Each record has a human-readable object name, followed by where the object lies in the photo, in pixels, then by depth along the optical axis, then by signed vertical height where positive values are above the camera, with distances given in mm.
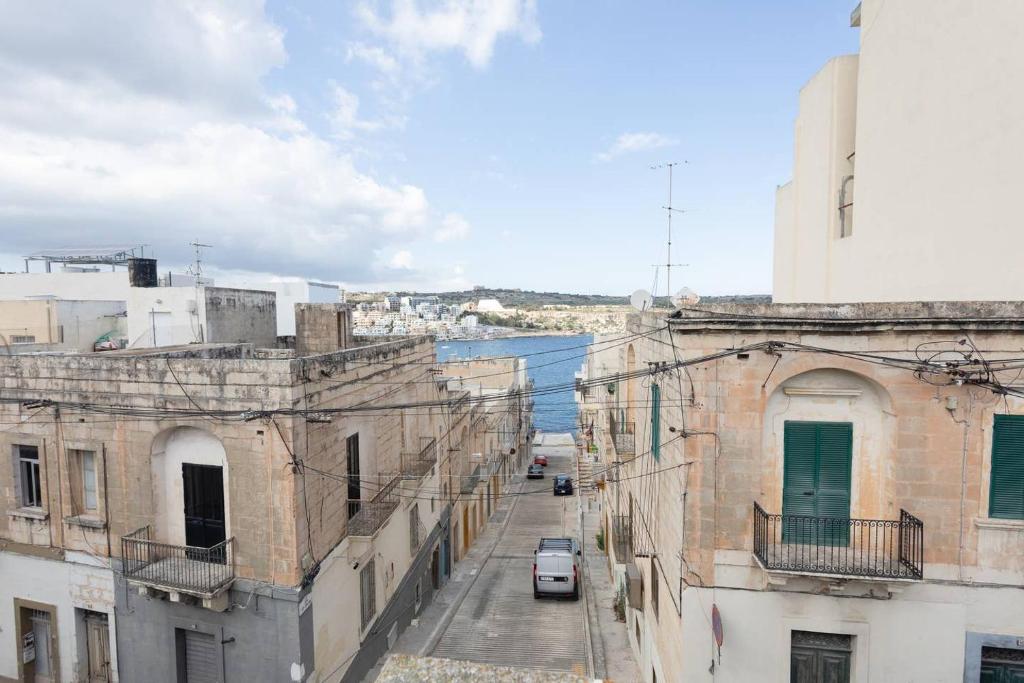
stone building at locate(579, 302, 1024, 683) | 9859 -3396
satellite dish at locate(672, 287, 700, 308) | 11705 +230
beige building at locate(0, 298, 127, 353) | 26219 -620
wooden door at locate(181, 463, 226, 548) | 12828 -4525
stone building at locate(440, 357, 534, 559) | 29589 -8920
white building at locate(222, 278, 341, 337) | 35628 +953
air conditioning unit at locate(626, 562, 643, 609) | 15328 -7817
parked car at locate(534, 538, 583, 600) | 22109 -10568
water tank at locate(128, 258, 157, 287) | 29781 +2068
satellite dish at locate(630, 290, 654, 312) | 13984 +220
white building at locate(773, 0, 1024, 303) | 11445 +3856
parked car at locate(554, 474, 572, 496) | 43250 -13673
